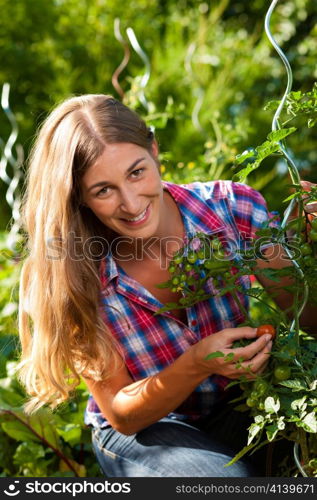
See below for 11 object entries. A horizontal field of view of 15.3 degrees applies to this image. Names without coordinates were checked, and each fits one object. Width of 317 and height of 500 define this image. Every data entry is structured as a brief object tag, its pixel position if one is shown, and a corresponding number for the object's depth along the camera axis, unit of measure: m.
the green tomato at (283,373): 1.79
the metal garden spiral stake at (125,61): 2.66
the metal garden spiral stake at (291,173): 1.79
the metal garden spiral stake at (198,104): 2.78
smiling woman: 2.08
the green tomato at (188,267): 1.85
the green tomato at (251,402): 1.80
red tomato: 1.86
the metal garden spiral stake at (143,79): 2.71
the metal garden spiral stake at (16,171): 2.89
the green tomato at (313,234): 1.79
